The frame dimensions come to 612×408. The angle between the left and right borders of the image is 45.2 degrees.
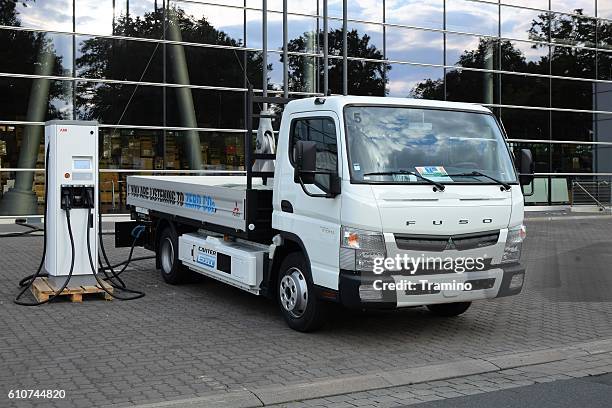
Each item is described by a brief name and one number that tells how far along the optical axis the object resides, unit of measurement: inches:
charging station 365.1
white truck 275.4
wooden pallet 363.9
